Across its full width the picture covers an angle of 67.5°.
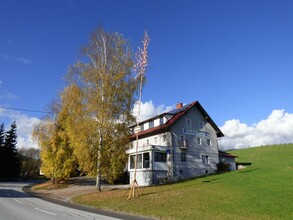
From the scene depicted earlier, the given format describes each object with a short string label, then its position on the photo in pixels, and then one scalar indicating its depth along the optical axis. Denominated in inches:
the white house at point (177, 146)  1197.9
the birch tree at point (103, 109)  820.3
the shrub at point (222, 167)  1444.9
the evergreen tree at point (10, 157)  2037.7
